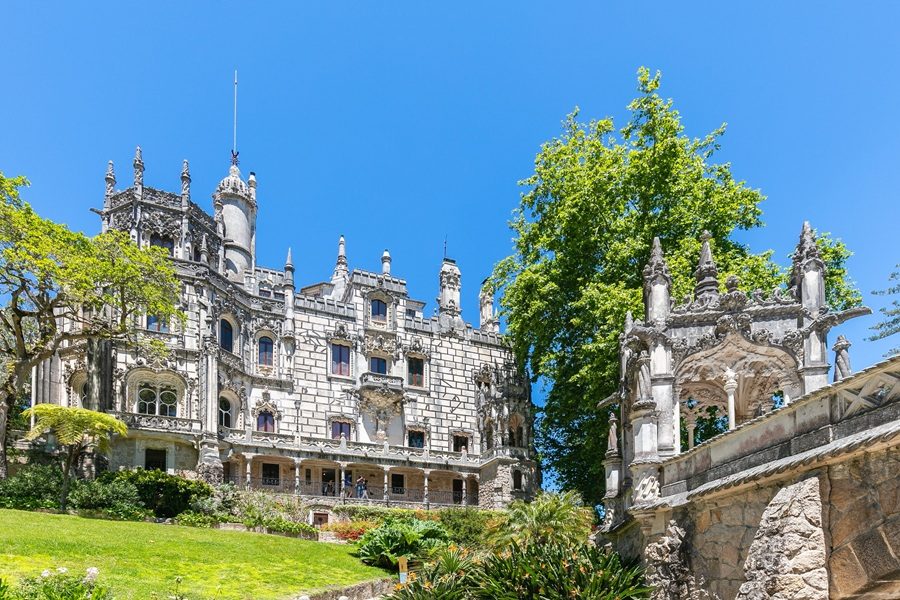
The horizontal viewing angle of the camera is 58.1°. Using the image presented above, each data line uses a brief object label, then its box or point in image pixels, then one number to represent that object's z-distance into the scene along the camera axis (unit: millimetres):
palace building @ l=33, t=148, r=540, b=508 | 37031
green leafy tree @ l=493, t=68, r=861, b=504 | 27922
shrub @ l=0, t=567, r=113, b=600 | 12742
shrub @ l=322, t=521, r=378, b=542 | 30547
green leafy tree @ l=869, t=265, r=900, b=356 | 27531
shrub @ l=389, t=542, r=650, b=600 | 12867
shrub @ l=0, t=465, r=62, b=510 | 26969
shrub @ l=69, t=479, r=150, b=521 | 28203
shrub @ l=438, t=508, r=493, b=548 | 32219
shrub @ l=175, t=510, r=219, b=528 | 29703
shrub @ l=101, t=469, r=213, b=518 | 31281
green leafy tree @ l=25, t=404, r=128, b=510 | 28891
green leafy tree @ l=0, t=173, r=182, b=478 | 29531
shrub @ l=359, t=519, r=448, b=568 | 25203
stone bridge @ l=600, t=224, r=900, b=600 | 8000
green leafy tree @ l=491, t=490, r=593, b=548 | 22312
